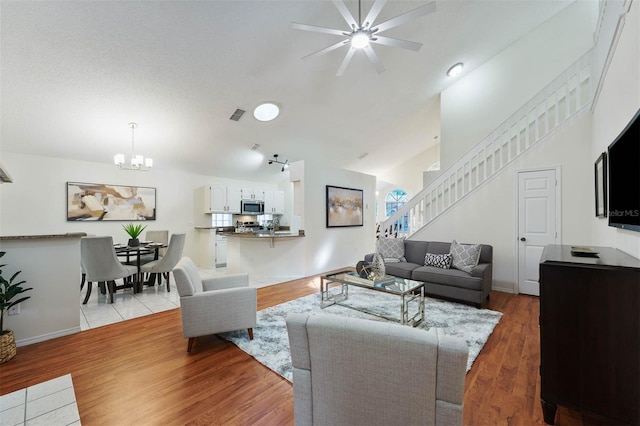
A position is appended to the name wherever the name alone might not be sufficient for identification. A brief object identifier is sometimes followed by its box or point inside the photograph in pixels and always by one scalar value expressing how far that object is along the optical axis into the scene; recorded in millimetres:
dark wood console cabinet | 1479
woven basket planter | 2428
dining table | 4441
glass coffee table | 3015
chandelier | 4453
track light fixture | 6804
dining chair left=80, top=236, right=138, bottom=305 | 3818
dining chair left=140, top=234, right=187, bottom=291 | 4547
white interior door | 4137
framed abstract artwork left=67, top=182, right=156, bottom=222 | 5294
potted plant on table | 4668
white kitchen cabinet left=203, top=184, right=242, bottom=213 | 6797
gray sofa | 3660
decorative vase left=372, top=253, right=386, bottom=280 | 3541
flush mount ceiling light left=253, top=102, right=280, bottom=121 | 5098
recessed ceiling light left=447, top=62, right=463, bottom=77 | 5225
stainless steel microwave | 7499
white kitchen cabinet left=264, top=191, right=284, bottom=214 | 8164
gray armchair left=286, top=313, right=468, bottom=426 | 1012
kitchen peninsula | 5496
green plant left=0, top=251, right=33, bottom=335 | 2480
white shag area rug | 2510
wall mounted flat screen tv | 1662
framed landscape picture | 6242
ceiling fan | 2455
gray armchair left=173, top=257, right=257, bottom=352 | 2535
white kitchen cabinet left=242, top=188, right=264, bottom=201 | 7574
